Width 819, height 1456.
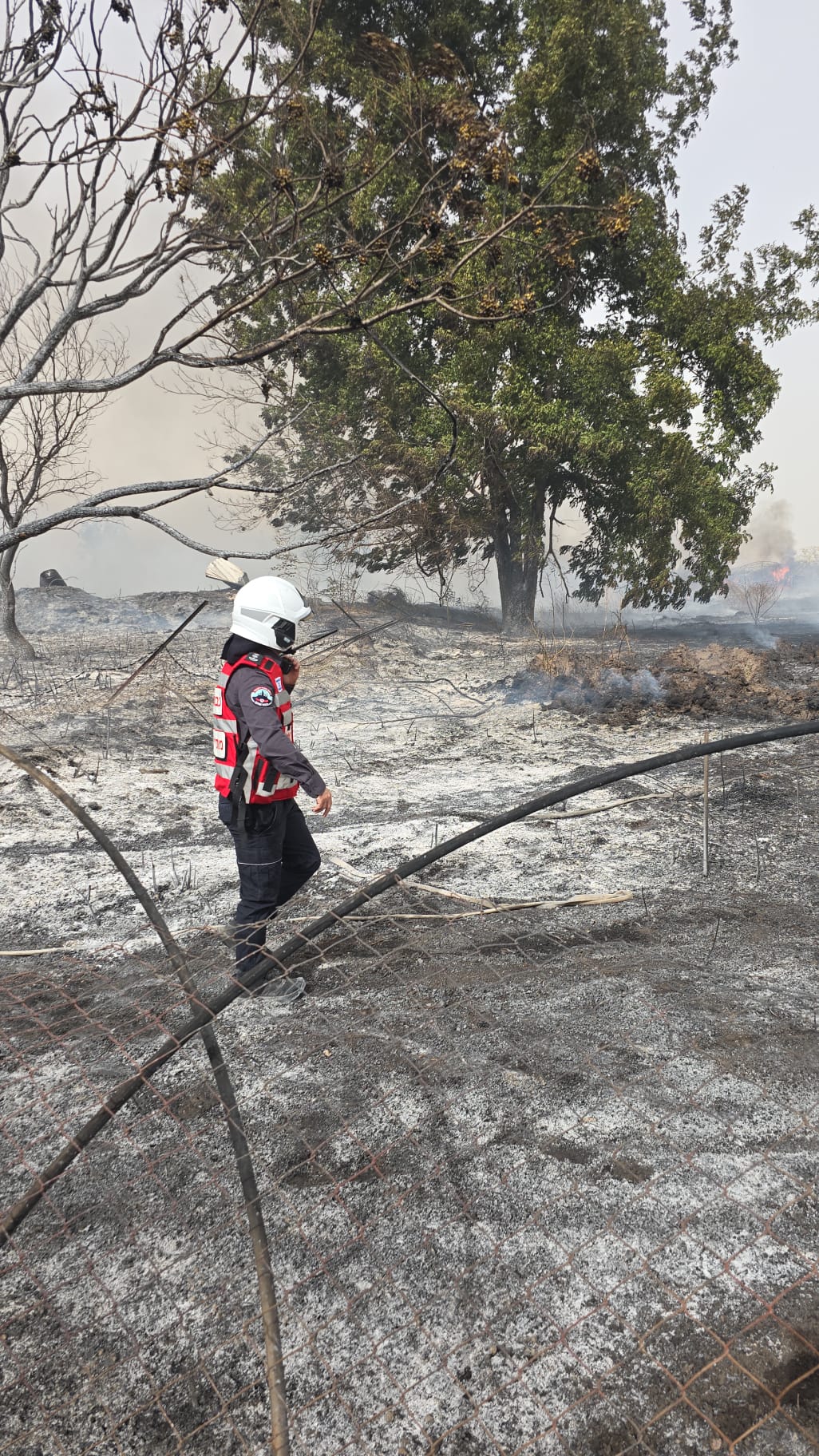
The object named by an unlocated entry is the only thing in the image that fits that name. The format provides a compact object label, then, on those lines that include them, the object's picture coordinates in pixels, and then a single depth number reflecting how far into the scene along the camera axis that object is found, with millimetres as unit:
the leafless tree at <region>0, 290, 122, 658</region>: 11219
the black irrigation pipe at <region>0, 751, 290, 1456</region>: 1815
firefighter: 3699
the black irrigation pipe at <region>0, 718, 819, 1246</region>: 2359
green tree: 13852
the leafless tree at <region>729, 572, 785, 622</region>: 24891
